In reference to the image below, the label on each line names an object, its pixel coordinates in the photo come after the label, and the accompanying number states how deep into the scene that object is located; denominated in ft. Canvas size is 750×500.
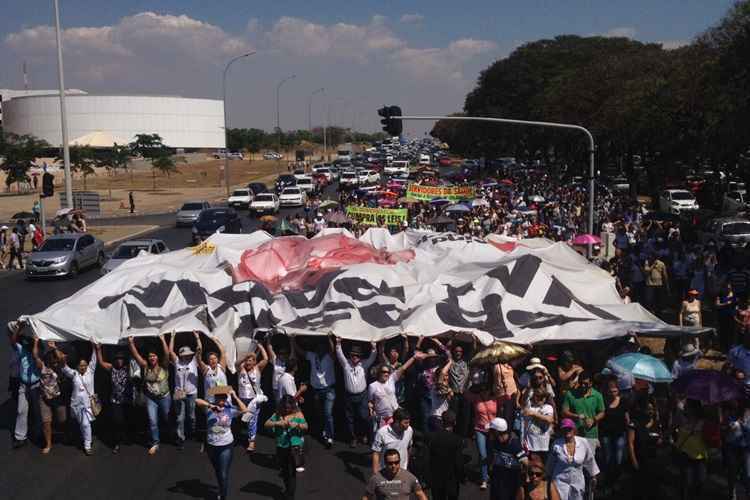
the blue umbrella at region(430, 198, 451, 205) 107.04
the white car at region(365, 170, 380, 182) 216.95
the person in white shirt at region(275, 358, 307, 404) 34.65
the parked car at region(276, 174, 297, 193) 195.85
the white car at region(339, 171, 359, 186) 200.95
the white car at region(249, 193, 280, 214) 150.51
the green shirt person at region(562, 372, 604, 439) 29.76
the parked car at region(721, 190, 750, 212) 117.31
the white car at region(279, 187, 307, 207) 171.73
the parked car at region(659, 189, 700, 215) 130.52
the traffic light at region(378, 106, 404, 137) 74.28
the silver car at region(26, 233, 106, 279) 85.10
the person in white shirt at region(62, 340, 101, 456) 35.29
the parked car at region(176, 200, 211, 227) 140.46
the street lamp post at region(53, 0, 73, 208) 108.37
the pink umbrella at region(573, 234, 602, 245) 69.67
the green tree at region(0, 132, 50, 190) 218.38
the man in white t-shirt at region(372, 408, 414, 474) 27.04
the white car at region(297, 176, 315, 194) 194.39
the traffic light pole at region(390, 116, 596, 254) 69.51
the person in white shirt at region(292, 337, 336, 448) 36.24
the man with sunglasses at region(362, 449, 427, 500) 23.06
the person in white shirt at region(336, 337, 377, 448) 35.91
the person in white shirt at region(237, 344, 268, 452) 35.12
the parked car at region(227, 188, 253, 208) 170.50
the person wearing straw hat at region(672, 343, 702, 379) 34.14
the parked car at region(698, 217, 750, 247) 85.76
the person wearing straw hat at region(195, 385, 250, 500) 29.37
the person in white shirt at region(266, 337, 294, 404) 36.06
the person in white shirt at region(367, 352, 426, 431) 33.01
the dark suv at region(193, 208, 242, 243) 109.81
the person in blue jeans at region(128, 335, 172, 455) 35.68
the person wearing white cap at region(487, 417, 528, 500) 26.48
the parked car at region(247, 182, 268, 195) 182.32
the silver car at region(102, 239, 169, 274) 78.00
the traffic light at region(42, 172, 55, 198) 108.58
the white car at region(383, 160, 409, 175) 246.47
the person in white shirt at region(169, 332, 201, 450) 35.99
